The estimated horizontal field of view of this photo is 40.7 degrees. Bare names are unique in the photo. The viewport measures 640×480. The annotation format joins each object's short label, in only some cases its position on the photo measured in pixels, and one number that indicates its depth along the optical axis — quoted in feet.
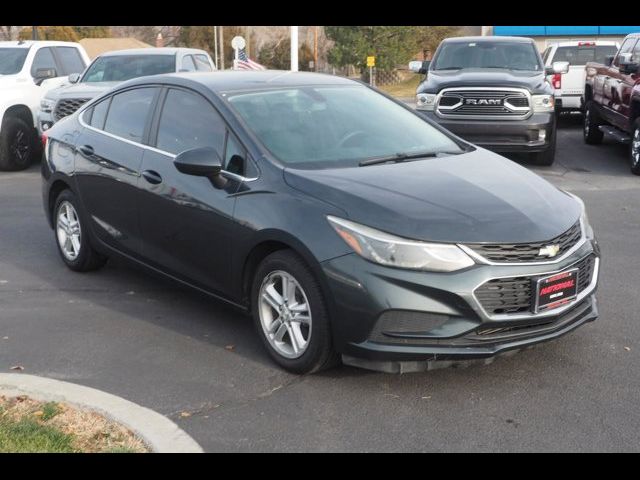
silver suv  40.70
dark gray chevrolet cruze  14.48
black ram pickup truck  40.09
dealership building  138.51
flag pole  73.77
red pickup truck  39.55
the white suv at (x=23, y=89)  43.47
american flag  80.79
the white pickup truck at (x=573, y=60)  57.11
